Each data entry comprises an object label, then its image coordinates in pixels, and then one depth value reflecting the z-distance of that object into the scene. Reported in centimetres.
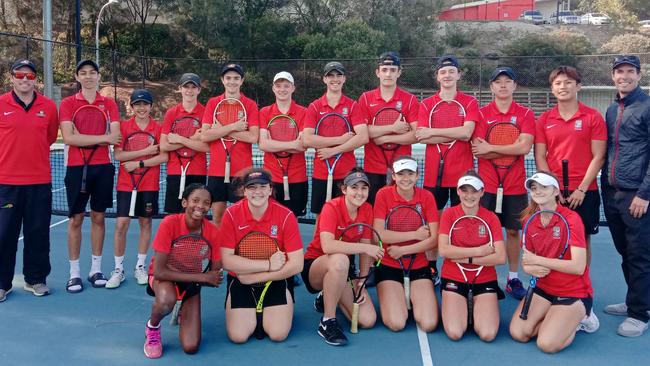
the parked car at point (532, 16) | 4742
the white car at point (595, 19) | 4408
